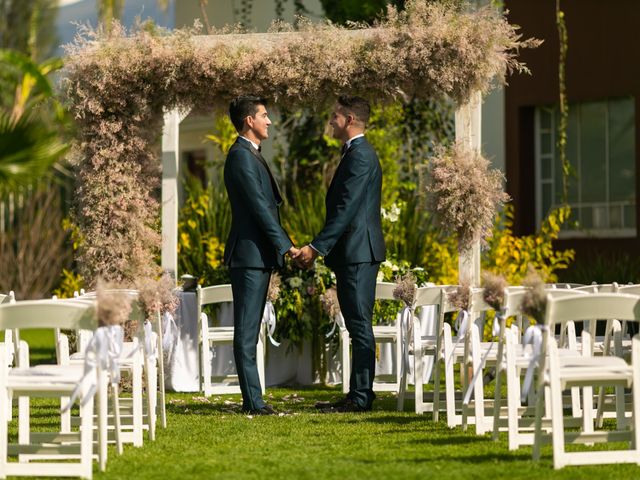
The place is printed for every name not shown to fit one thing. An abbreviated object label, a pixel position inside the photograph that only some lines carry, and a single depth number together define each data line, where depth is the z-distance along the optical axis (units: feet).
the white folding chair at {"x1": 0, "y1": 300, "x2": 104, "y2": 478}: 36.20
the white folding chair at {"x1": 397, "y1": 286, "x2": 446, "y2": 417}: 52.22
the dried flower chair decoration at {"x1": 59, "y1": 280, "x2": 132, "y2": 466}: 36.56
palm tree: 59.61
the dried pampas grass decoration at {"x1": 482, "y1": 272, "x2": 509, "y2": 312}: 41.05
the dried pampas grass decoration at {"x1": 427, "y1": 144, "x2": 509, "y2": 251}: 62.24
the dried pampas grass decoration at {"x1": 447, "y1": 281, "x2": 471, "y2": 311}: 46.92
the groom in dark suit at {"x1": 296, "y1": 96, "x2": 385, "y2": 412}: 52.49
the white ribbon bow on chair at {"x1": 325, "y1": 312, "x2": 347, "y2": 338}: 64.28
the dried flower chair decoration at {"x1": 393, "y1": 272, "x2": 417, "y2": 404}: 53.99
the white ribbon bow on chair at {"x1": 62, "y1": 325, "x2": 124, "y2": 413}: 36.35
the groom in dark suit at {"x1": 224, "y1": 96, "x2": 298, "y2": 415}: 51.90
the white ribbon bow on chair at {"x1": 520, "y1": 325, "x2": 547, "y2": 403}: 38.19
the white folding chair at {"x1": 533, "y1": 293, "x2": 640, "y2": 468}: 36.47
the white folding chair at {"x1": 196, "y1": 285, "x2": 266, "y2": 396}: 62.74
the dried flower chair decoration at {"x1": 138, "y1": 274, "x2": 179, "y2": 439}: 42.84
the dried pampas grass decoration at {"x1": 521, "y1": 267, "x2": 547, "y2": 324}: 36.79
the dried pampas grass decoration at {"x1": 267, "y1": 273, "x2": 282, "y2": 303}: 64.69
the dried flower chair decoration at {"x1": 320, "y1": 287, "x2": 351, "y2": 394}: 62.78
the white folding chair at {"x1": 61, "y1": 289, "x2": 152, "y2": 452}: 42.95
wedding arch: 61.79
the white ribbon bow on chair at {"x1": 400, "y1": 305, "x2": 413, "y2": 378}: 54.53
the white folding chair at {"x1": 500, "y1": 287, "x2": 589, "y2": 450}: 39.94
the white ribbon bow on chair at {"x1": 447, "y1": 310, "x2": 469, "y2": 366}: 47.10
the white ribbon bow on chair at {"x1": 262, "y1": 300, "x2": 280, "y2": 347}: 62.05
